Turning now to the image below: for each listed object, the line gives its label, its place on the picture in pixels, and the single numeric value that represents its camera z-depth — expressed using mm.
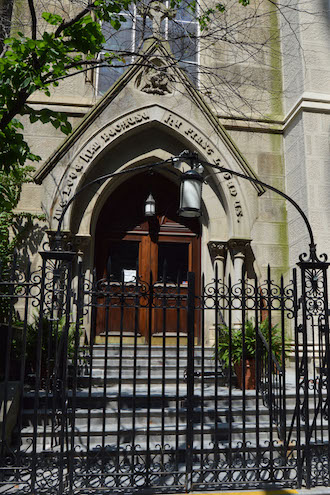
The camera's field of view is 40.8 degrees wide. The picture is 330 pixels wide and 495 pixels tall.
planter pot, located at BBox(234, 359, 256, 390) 6742
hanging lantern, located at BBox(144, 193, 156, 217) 9430
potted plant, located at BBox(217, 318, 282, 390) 6764
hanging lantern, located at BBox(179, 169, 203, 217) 5219
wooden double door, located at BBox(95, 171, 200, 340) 9783
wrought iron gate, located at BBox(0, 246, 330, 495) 4668
